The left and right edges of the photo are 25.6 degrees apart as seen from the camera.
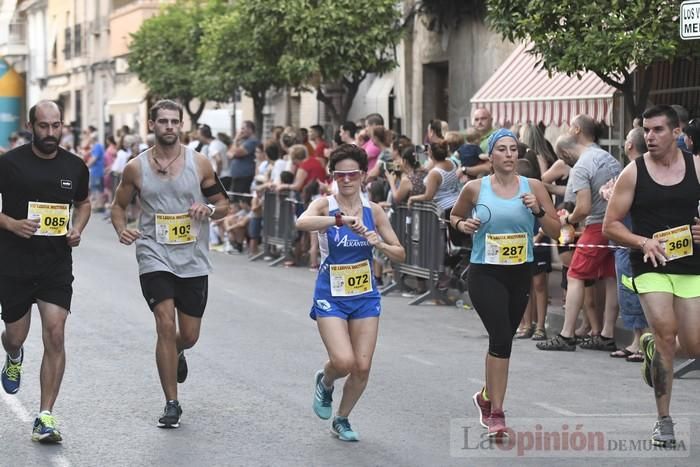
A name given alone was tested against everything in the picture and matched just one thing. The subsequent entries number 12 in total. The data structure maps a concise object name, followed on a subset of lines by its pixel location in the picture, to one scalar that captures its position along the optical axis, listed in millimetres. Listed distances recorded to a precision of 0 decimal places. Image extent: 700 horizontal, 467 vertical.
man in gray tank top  8883
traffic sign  10688
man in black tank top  8250
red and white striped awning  18031
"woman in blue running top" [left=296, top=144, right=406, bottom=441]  8367
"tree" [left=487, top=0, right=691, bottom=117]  14586
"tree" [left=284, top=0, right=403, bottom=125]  25094
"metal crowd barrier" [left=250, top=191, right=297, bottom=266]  21391
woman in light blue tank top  8562
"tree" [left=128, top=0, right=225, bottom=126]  36906
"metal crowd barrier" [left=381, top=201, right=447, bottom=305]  16109
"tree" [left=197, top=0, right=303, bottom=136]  25578
